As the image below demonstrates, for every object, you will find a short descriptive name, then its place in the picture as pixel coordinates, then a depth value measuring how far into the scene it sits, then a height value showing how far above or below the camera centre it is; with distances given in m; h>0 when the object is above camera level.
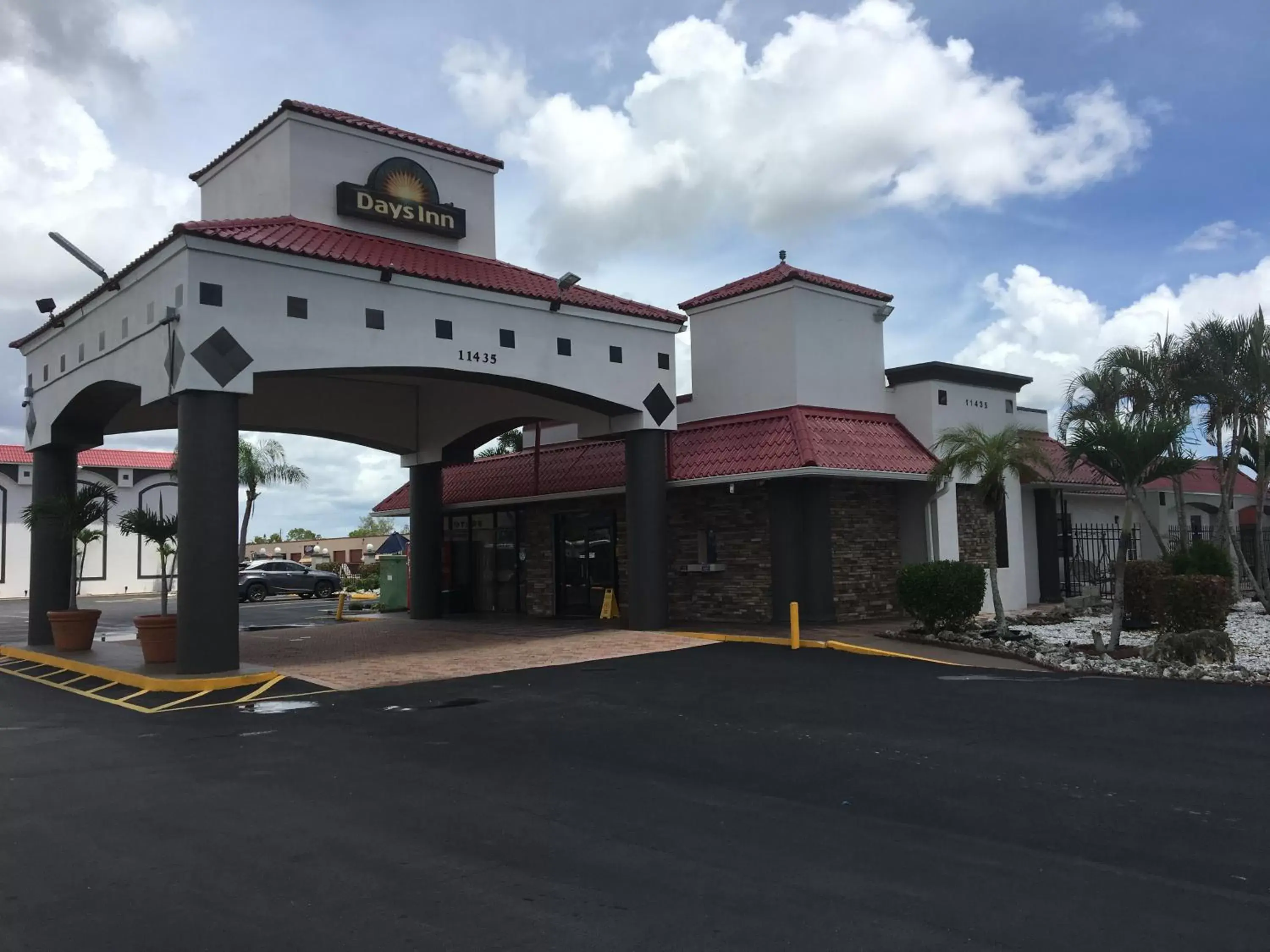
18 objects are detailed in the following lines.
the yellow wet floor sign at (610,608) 21.92 -1.04
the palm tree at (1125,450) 14.03 +1.39
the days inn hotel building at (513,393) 14.64 +3.20
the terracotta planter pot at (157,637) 15.30 -1.02
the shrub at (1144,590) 17.38 -0.73
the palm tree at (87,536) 21.12 +0.75
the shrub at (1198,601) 15.10 -0.82
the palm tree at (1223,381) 19.14 +3.14
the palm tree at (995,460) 15.36 +1.42
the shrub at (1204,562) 17.89 -0.27
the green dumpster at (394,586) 28.84 -0.62
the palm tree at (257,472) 49.88 +4.74
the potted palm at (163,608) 15.32 -0.66
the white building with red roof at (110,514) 46.44 +2.78
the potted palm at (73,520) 18.36 +0.97
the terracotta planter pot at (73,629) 18.28 -1.04
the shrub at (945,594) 16.39 -0.67
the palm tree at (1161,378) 20.22 +3.45
